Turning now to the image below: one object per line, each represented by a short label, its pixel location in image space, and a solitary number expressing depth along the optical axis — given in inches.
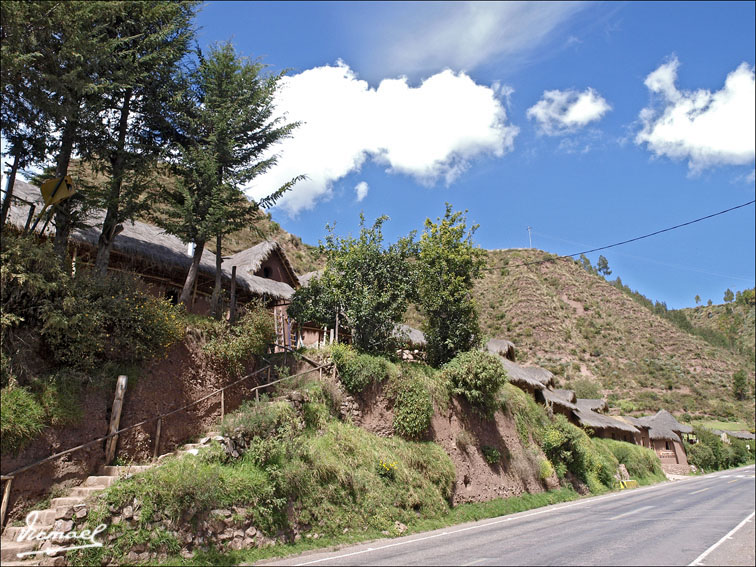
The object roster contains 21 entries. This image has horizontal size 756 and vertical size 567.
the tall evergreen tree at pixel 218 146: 652.7
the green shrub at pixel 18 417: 363.6
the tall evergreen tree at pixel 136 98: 589.6
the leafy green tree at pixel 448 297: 917.8
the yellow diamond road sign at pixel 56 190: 516.4
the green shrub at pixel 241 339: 577.9
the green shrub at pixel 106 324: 430.9
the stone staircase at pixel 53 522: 322.7
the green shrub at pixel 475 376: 840.3
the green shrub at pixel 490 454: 837.8
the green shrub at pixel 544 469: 968.9
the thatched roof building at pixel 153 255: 671.3
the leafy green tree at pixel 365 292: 782.5
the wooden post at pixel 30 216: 510.6
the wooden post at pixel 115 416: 436.1
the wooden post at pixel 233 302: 714.2
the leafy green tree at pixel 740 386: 3609.7
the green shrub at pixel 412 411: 722.2
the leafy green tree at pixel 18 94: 449.4
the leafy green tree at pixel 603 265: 6407.5
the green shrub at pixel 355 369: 705.0
